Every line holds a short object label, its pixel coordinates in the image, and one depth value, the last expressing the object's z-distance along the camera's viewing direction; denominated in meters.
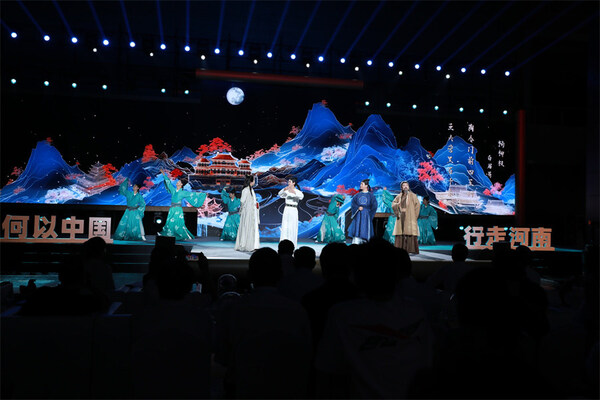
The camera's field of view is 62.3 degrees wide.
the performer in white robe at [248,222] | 9.12
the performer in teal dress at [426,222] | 12.18
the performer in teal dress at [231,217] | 11.34
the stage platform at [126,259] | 7.81
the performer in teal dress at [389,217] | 11.54
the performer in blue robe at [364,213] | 9.35
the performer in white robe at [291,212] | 8.80
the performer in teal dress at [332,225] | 10.97
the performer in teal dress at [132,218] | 10.30
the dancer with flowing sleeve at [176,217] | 10.45
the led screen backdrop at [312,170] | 11.66
